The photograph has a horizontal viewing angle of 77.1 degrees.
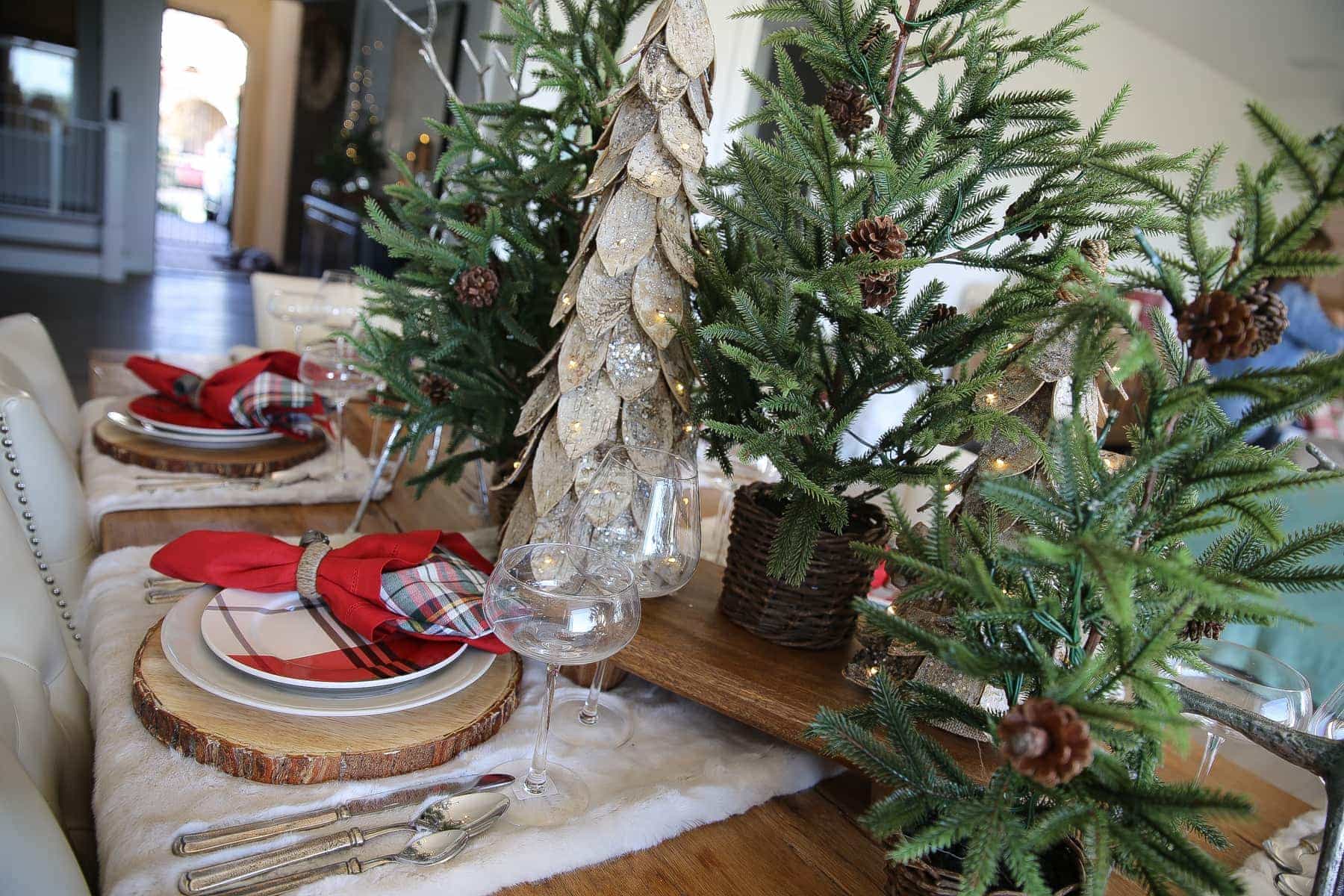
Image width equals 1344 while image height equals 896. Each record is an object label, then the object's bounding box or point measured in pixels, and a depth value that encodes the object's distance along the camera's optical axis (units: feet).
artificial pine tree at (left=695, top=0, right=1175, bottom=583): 2.23
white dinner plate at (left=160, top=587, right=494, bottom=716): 2.20
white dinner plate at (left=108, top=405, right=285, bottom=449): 4.37
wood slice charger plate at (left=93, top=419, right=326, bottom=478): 4.11
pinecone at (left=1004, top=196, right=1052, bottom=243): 2.50
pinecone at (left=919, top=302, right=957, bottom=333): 2.51
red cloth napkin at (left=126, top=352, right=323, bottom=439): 4.53
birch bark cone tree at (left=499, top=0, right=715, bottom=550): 2.68
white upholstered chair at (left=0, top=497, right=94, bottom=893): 2.16
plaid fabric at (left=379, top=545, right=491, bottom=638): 2.51
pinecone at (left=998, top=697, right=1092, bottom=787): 1.27
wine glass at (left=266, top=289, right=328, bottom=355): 6.26
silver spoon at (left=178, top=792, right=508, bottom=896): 1.74
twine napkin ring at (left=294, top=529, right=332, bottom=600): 2.63
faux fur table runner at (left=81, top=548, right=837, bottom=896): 1.84
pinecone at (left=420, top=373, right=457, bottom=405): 3.68
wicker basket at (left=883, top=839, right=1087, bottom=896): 1.73
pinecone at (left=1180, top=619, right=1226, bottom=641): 1.95
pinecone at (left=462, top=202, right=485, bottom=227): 3.65
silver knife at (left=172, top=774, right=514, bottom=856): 1.83
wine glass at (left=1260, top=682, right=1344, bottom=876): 2.50
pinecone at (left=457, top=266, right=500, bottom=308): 3.29
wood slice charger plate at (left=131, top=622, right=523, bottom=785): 2.07
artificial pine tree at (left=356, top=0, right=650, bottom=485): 3.37
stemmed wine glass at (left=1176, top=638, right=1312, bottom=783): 2.52
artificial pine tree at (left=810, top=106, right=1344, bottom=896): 1.33
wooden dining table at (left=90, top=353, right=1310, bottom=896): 2.10
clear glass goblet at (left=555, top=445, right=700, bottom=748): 2.52
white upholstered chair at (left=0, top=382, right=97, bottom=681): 3.24
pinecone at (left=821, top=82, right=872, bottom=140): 2.54
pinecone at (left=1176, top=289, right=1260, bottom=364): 1.38
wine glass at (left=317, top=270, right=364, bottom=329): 6.51
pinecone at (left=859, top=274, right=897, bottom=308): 2.16
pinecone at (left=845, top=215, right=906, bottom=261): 2.11
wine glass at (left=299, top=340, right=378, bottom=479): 4.18
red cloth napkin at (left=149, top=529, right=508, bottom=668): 2.51
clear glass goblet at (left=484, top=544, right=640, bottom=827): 2.10
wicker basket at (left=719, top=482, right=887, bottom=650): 2.69
